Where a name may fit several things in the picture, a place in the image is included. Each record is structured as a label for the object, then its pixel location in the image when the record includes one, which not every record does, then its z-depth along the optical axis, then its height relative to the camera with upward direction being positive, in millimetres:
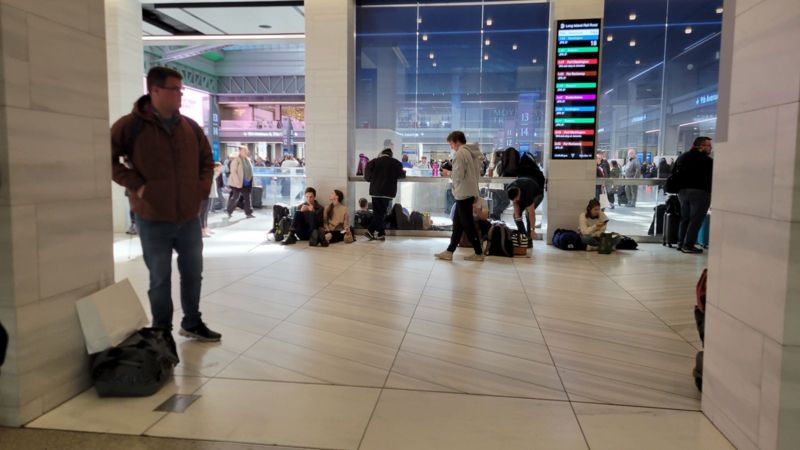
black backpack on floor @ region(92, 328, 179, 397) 3029 -1098
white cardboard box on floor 3084 -841
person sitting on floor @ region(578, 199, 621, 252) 8928 -776
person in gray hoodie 7562 -127
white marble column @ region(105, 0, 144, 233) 10352 +2054
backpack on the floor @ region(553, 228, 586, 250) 8945 -1027
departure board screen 9461 +1516
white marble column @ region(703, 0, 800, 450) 2217 -271
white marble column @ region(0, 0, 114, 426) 2615 -109
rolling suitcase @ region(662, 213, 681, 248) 9547 -846
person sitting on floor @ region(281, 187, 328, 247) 9500 -806
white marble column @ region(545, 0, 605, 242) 9633 -159
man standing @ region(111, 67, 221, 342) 3500 -20
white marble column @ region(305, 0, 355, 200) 10117 +1501
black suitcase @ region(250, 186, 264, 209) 16156 -714
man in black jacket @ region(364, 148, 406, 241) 9879 -171
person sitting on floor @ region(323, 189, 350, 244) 9741 -762
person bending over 9398 -295
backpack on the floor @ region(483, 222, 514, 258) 8234 -977
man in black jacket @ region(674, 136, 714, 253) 8711 -98
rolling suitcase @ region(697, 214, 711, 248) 9344 -933
